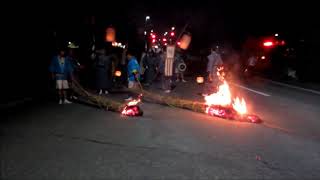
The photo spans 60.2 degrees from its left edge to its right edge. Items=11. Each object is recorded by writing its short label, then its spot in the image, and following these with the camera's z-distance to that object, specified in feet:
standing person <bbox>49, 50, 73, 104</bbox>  28.83
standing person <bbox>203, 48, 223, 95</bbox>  39.70
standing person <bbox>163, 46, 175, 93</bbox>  39.95
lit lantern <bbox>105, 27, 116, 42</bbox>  50.47
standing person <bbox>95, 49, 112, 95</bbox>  36.51
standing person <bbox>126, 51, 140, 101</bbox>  35.65
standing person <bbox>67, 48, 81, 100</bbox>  32.23
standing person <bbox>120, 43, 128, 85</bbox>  48.39
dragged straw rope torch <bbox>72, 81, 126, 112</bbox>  27.45
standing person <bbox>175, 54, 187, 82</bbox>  49.81
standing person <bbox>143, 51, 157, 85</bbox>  46.51
